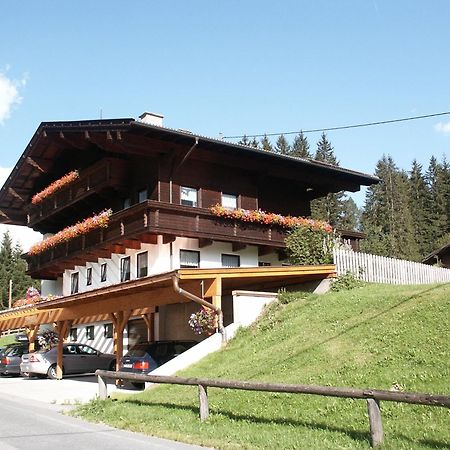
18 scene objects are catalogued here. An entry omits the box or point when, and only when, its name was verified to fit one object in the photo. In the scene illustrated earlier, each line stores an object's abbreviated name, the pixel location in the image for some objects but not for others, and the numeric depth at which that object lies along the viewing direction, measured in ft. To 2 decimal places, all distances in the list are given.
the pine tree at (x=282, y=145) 260.83
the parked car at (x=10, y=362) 87.51
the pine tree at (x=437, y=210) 218.59
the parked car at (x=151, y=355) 55.67
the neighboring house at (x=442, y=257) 123.28
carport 53.52
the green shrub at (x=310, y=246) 68.28
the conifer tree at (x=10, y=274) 288.71
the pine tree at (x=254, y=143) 245.16
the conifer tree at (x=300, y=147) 247.29
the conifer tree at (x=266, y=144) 245.90
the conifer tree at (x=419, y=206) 220.23
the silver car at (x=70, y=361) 79.51
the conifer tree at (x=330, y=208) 215.72
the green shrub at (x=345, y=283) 60.70
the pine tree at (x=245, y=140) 254.06
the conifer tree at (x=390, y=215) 208.74
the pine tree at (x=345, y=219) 222.89
